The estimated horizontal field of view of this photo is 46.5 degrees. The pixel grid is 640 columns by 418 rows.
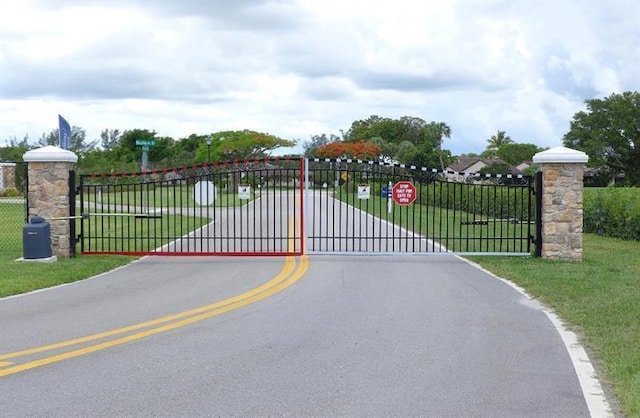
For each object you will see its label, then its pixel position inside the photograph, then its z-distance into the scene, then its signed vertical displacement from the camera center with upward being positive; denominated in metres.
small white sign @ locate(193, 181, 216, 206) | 16.14 -0.33
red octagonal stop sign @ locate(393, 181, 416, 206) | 15.93 -0.34
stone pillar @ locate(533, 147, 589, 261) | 14.90 -0.47
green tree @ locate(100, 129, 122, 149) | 113.31 +6.08
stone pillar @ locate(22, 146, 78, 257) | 15.12 -0.22
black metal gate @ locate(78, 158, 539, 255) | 15.81 -1.69
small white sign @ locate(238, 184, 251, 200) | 18.19 -0.37
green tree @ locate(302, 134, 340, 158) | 103.32 +5.37
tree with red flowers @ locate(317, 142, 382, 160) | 77.50 +2.83
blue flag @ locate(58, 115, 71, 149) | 17.92 +1.11
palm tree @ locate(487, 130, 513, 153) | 130.62 +6.47
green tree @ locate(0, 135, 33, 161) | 65.91 +2.24
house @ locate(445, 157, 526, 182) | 101.19 +1.98
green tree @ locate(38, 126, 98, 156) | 90.06 +4.46
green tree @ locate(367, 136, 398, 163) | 84.69 +3.47
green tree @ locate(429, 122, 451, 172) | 99.44 +6.45
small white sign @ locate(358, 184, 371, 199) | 17.67 -0.35
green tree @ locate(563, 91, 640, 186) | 78.44 +4.64
